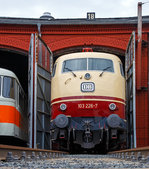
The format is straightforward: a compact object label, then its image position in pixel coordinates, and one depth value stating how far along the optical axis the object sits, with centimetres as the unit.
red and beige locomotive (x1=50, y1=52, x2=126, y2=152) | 1945
